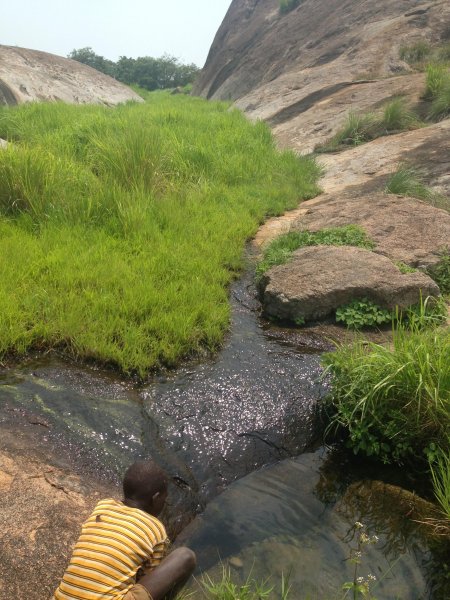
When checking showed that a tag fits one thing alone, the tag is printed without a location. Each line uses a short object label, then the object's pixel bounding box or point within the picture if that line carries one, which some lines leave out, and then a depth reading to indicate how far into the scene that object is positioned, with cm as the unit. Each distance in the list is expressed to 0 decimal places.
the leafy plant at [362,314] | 527
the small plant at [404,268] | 568
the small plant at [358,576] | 258
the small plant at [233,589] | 268
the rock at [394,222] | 623
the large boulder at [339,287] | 539
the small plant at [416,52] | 1459
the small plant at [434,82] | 1141
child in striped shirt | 239
